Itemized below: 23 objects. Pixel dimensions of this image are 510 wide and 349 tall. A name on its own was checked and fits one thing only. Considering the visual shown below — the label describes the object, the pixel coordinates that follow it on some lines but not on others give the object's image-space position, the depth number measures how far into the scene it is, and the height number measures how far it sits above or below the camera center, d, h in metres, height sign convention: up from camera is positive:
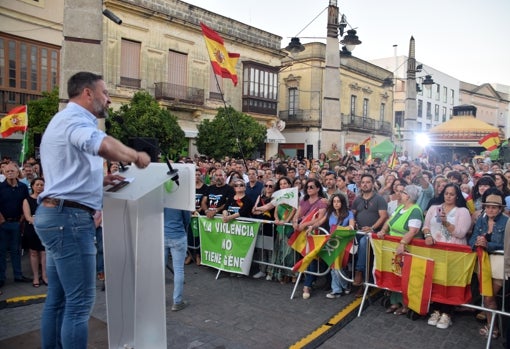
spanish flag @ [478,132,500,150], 17.73 +0.99
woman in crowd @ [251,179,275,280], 6.96 -0.94
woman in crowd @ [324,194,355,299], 6.10 -0.91
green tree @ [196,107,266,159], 22.08 +1.16
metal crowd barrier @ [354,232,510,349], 4.38 -1.63
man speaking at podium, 2.73 -0.35
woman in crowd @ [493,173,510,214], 7.15 -0.31
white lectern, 3.26 -0.84
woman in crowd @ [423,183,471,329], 5.08 -0.80
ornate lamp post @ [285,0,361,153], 8.28 +1.54
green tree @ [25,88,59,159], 15.46 +1.50
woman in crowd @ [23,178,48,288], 6.48 -1.42
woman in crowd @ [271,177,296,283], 6.72 -1.41
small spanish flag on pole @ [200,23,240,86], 10.06 +2.59
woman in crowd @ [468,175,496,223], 6.70 -0.39
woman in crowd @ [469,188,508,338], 4.63 -0.83
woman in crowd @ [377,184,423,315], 5.31 -0.84
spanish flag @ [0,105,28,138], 12.06 +0.88
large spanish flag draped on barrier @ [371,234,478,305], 4.84 -1.27
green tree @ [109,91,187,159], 17.34 +1.45
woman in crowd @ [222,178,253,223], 7.14 -0.81
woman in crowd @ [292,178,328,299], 6.16 -0.82
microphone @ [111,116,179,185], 3.06 -0.10
